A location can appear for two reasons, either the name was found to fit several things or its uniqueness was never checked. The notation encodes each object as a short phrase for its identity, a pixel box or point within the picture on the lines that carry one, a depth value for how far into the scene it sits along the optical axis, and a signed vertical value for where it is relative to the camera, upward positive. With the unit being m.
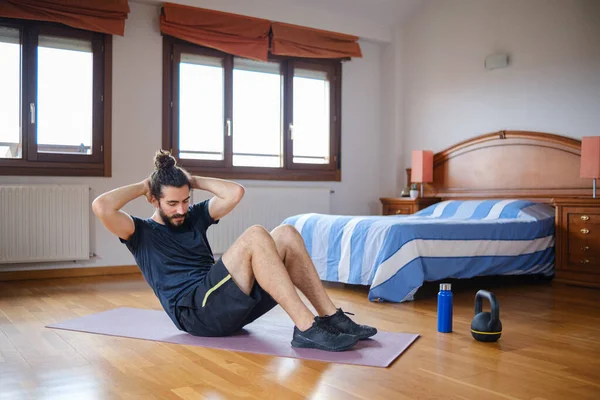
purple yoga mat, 2.36 -0.70
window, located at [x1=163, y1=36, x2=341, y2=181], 5.52 +0.58
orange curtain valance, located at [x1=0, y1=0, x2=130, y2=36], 4.62 +1.25
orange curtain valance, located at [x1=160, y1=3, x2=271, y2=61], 5.25 +1.29
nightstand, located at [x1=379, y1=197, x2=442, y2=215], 5.84 -0.26
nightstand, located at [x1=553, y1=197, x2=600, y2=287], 4.32 -0.45
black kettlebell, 2.60 -0.63
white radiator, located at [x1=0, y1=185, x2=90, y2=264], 4.63 -0.38
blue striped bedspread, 3.70 -0.45
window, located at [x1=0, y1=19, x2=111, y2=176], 4.79 +0.59
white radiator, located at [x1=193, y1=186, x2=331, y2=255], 5.58 -0.31
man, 2.38 -0.37
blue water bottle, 2.83 -0.62
